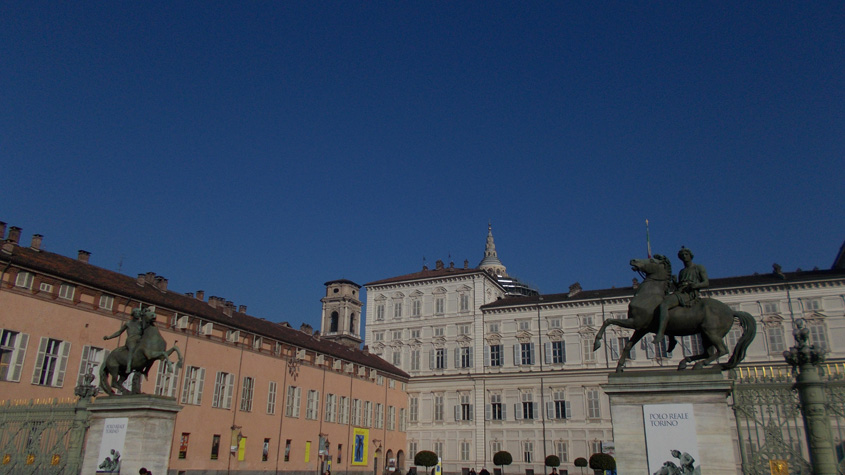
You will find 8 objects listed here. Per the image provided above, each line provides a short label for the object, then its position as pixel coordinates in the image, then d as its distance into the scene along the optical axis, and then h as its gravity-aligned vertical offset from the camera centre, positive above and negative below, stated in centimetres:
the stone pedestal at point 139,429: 1536 +53
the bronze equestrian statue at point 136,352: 1653 +243
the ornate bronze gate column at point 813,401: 1235 +122
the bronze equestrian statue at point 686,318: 1354 +294
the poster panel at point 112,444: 1547 +17
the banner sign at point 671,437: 1243 +49
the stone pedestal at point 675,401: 1235 +104
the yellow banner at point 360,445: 5647 +100
